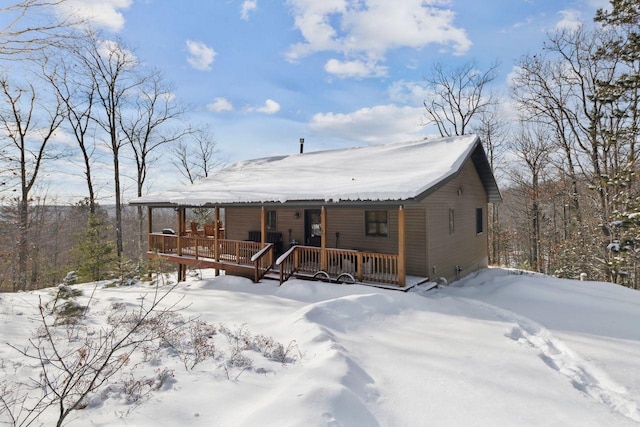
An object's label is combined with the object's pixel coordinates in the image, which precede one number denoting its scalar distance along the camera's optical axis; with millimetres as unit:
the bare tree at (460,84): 24734
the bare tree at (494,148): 25875
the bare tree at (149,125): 22328
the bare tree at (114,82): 19531
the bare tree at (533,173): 23062
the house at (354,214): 9352
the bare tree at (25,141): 17438
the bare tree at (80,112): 18688
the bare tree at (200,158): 29031
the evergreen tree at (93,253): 15664
